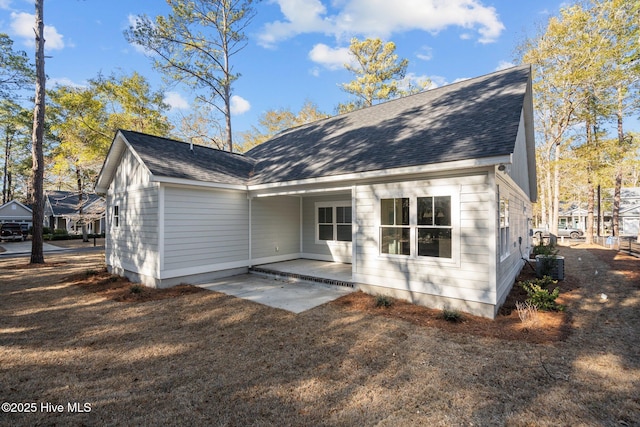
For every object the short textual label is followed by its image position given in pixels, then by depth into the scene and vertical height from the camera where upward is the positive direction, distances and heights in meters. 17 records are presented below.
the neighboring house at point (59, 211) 30.41 +0.61
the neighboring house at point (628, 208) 30.41 +0.85
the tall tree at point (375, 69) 21.86 +11.37
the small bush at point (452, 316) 5.08 -1.78
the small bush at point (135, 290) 7.11 -1.82
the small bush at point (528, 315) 4.88 -1.75
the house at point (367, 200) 5.41 +0.43
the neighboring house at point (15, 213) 27.52 +0.38
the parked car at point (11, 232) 23.27 -1.22
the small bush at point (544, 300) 5.61 -1.68
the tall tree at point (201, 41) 16.30 +10.40
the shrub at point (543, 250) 8.96 -1.15
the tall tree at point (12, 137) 22.34 +7.57
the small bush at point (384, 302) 5.84 -1.75
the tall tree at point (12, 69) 14.81 +7.87
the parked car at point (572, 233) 28.82 -1.77
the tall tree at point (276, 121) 25.09 +8.53
